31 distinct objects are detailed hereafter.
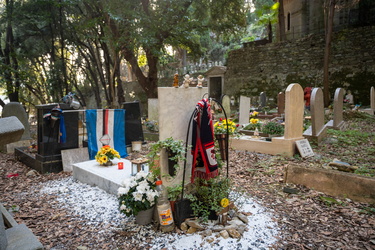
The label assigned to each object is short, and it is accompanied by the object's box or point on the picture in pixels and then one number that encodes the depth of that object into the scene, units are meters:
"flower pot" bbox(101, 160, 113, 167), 5.55
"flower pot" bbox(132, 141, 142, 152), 8.10
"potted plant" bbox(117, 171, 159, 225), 3.25
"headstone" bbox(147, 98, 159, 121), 11.98
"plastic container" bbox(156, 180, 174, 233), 3.17
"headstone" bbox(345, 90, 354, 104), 12.97
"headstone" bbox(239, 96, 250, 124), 10.35
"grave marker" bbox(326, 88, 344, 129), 8.69
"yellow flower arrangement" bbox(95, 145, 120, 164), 5.45
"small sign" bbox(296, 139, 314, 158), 6.06
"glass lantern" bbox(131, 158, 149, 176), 4.70
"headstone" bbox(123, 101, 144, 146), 8.25
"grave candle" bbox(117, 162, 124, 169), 5.32
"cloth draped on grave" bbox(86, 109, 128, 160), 6.74
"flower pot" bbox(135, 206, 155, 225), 3.37
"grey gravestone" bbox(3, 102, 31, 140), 8.38
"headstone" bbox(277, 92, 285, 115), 11.76
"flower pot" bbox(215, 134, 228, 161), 3.76
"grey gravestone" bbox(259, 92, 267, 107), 14.54
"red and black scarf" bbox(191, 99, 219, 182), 3.26
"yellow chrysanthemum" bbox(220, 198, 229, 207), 3.23
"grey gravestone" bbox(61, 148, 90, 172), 6.34
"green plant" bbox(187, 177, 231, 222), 3.24
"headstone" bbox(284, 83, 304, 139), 6.03
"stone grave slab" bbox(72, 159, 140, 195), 4.67
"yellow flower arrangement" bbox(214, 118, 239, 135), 3.78
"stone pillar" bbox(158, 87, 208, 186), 3.61
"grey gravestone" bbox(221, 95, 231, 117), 12.43
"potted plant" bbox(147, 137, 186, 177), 3.36
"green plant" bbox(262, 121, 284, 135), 7.14
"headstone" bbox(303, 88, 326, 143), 6.89
